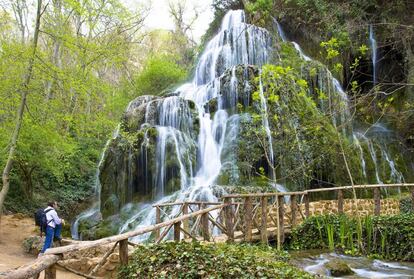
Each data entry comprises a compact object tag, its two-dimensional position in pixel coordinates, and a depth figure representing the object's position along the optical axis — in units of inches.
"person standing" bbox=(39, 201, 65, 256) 338.0
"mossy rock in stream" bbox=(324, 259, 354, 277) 292.8
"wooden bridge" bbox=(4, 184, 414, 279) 161.6
